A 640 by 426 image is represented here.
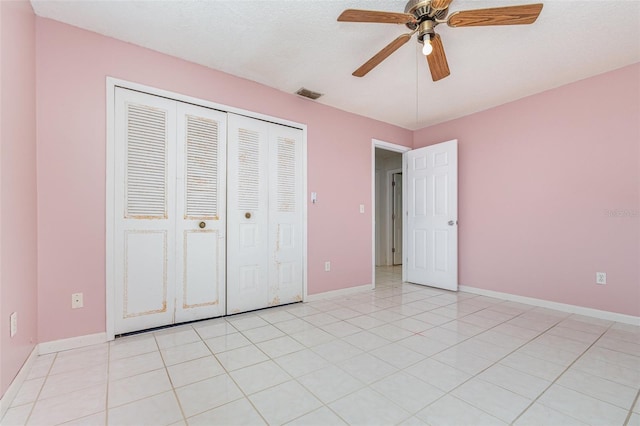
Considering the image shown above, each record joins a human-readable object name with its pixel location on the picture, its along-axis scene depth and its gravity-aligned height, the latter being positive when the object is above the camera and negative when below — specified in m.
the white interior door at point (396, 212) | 6.53 +0.05
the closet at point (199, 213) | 2.41 +0.02
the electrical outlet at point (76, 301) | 2.17 -0.66
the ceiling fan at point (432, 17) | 1.63 +1.18
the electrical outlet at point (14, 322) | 1.58 -0.61
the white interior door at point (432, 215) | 4.00 -0.01
